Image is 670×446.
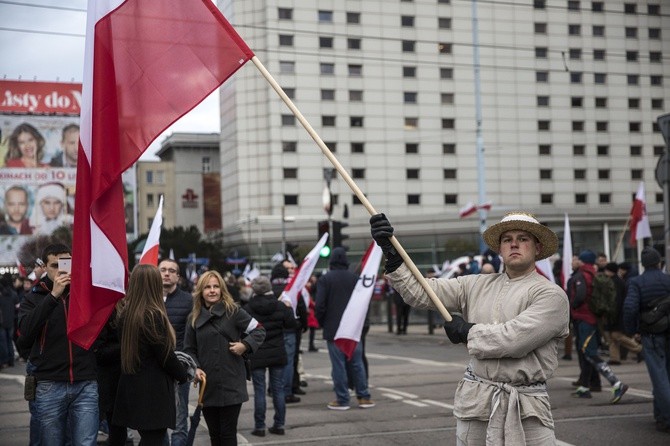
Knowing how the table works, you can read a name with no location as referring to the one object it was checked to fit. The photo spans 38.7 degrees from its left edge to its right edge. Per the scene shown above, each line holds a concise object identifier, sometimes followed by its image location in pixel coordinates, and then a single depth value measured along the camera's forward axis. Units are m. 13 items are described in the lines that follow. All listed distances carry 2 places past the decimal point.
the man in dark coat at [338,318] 12.73
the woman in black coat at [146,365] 6.73
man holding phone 6.87
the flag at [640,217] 20.39
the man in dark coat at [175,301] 9.24
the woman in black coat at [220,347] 8.22
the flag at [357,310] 12.39
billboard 52.34
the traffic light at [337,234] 24.56
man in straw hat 5.12
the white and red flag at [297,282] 13.67
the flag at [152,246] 9.61
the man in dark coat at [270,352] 10.73
